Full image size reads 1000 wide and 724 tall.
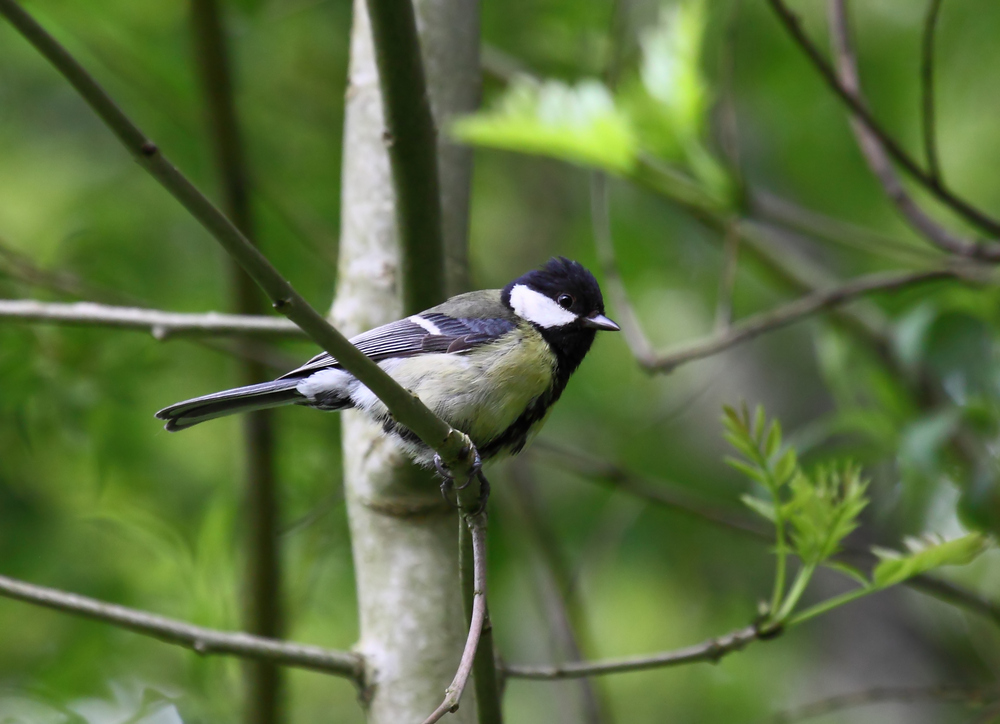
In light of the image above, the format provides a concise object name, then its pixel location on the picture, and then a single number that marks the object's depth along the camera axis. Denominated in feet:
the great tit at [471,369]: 16.08
